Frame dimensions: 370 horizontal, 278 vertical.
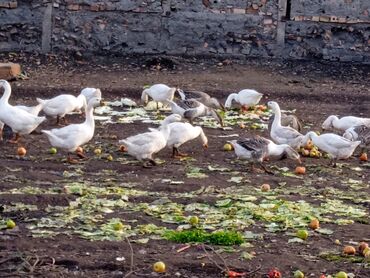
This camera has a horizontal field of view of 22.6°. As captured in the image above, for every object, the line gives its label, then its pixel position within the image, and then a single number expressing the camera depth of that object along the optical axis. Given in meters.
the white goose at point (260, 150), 11.13
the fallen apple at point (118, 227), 8.28
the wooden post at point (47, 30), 20.16
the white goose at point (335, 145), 11.48
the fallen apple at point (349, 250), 7.79
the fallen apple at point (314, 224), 8.55
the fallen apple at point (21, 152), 11.55
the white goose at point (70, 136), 11.15
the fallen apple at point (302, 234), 8.23
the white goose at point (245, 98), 15.02
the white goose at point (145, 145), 11.09
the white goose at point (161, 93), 14.88
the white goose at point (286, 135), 12.10
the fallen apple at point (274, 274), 7.07
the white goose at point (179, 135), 11.70
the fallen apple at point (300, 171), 11.12
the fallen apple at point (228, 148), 12.38
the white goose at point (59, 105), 13.41
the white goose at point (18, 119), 12.02
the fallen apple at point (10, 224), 8.18
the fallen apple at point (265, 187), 10.02
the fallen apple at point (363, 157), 12.03
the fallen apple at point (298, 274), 7.13
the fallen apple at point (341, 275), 7.08
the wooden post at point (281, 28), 20.50
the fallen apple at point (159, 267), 7.17
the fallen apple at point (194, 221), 8.52
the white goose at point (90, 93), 14.63
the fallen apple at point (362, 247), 7.78
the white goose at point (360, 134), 12.13
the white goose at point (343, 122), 12.95
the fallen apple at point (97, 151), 11.83
